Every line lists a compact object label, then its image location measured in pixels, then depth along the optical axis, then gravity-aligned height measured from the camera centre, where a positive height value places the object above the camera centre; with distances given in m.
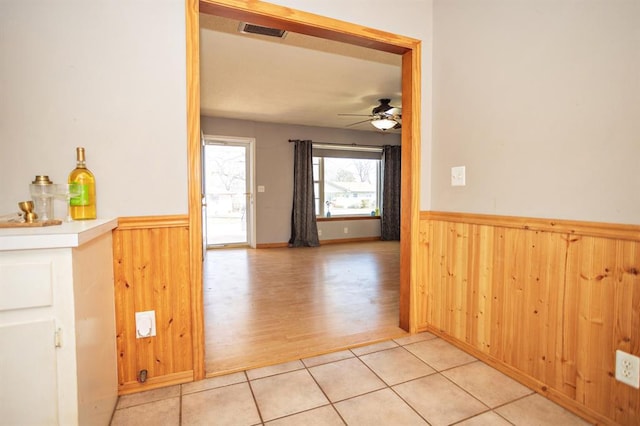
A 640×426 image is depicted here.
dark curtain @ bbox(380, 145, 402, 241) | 7.26 +0.13
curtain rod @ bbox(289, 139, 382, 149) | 6.65 +1.15
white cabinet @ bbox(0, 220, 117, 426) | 0.92 -0.37
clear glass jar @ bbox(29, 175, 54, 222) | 1.31 +0.03
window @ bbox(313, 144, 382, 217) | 7.00 +0.40
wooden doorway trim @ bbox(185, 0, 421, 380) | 1.68 +0.54
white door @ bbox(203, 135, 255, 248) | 6.05 +0.14
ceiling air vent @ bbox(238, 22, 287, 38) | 2.64 +1.40
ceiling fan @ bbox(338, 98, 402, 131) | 4.48 +1.16
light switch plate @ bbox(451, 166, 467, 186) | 2.05 +0.14
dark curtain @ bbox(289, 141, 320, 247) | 6.36 -0.03
